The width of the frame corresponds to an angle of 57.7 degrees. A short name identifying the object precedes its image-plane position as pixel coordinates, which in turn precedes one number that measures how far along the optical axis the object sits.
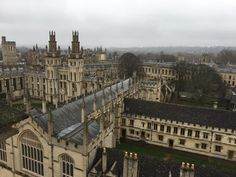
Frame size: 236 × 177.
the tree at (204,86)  54.91
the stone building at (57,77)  50.31
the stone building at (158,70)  82.38
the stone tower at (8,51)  84.19
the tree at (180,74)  64.89
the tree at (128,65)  76.19
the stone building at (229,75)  81.68
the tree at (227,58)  150.50
